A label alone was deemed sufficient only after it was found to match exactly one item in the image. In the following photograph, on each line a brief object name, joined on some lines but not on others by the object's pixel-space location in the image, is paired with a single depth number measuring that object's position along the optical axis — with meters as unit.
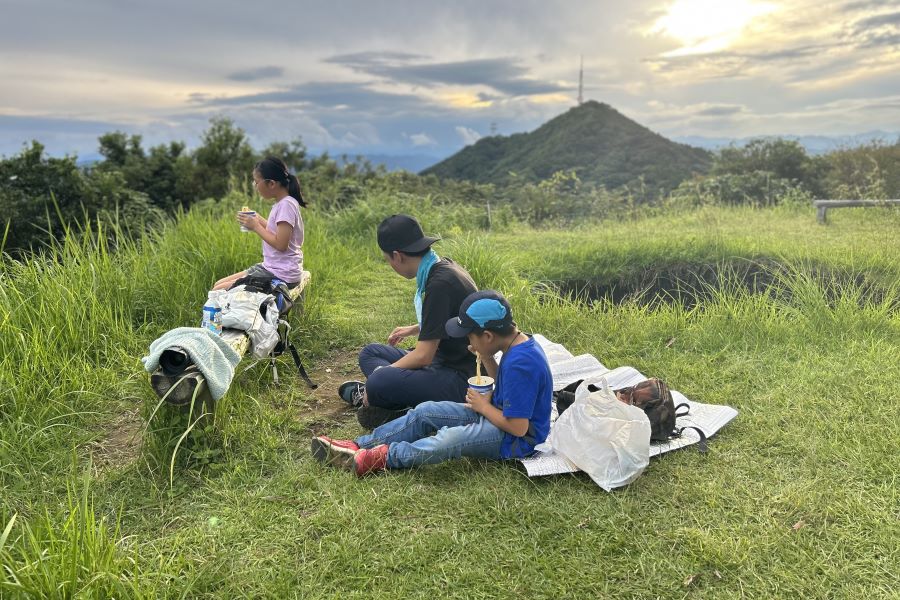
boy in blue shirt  2.72
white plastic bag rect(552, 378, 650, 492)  2.81
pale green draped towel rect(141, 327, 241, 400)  2.93
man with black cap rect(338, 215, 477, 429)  3.14
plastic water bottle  3.77
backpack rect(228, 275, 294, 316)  4.28
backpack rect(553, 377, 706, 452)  3.17
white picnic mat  2.94
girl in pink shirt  4.48
